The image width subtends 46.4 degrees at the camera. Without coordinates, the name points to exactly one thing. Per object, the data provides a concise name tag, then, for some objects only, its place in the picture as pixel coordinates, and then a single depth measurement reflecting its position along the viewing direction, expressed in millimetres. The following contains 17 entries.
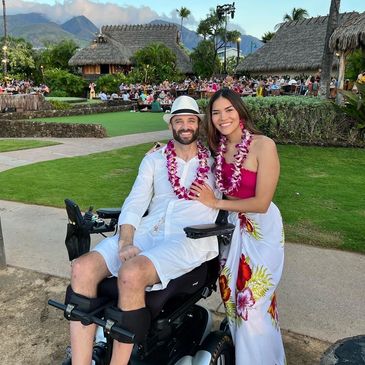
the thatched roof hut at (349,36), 13289
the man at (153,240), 2090
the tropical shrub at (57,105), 21031
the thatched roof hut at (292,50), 31278
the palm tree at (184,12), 74069
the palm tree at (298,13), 57562
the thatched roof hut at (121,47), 41375
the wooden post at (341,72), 16062
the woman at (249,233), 2496
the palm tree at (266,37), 50922
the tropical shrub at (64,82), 34906
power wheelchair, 2123
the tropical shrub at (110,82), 33772
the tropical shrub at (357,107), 9562
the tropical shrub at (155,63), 35656
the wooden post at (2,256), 3880
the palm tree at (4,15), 44375
